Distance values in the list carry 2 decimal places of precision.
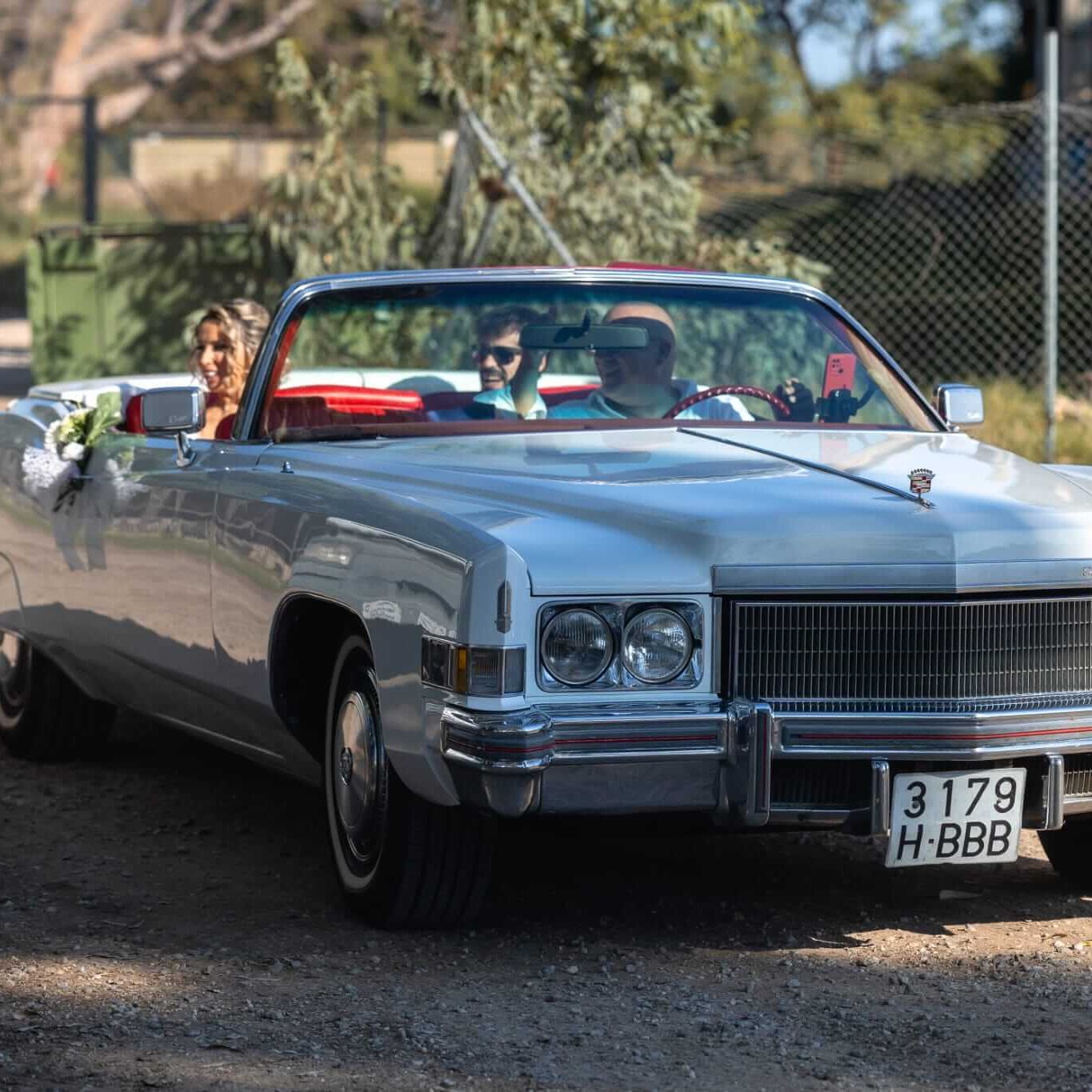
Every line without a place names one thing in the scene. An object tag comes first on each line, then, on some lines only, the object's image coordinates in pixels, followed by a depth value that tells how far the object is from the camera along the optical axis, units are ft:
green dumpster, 51.34
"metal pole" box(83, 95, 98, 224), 62.34
